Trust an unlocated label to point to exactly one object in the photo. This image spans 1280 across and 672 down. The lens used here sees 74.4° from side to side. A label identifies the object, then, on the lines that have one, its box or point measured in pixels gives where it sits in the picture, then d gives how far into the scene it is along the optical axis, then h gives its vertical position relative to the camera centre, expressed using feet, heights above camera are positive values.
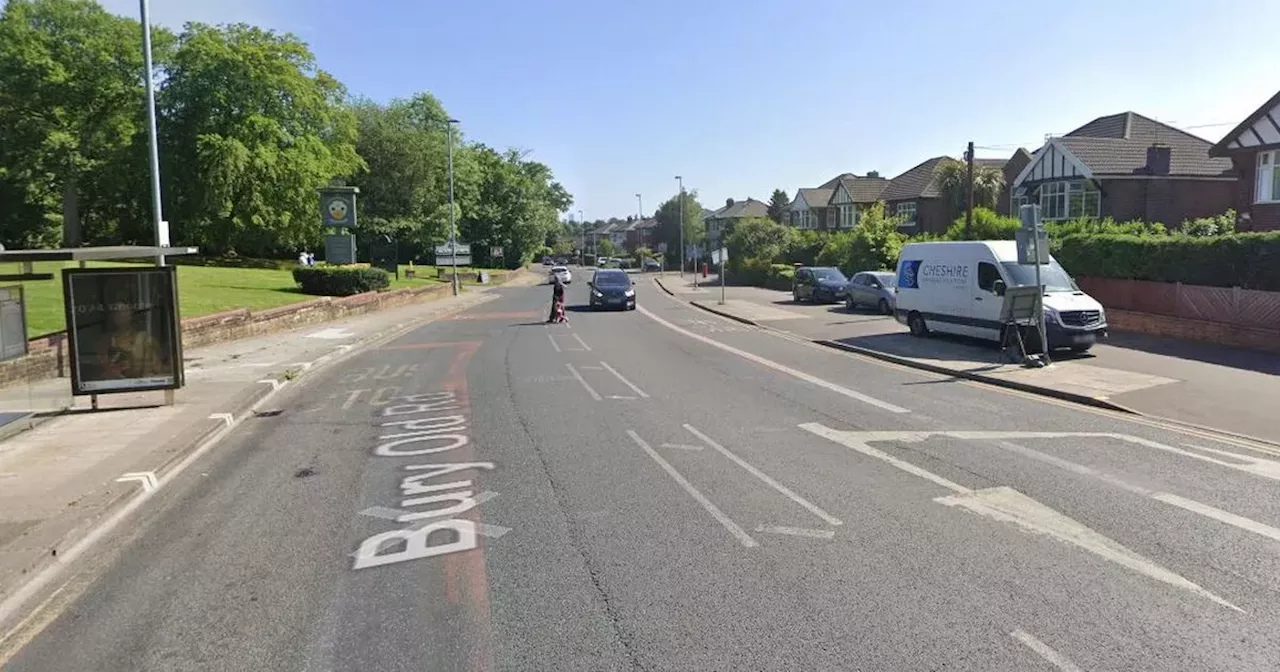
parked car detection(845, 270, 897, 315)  95.25 -3.95
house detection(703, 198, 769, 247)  372.38 +20.05
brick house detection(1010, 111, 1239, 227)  129.29 +11.72
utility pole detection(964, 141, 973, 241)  119.55 +6.15
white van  53.21 -2.77
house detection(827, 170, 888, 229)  242.37 +17.33
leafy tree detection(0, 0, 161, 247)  152.46 +29.25
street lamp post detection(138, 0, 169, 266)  52.54 +7.86
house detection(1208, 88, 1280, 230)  88.89 +9.70
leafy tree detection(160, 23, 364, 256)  146.61 +21.42
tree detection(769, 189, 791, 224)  345.72 +24.06
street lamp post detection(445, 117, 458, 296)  166.37 +1.49
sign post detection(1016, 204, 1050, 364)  49.88 +0.73
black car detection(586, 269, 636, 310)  113.29 -4.49
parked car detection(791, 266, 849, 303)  117.60 -3.88
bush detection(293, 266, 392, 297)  109.09 -2.47
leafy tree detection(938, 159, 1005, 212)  169.37 +14.52
